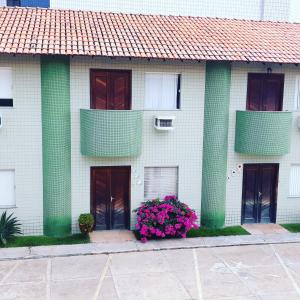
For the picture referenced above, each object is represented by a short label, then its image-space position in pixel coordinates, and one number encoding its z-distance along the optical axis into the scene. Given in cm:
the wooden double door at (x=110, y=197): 1708
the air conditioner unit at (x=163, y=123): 1650
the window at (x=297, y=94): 1809
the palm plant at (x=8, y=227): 1562
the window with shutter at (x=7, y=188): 1623
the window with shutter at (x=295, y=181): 1864
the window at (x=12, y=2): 2256
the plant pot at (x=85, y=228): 1622
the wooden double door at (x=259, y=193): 1839
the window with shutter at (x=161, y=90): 1694
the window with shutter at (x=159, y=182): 1741
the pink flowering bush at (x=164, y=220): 1627
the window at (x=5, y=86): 1575
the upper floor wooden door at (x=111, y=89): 1645
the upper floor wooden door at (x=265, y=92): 1778
